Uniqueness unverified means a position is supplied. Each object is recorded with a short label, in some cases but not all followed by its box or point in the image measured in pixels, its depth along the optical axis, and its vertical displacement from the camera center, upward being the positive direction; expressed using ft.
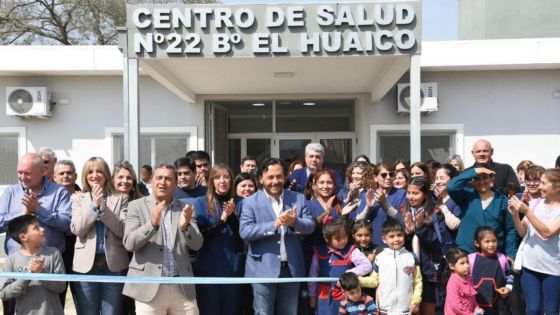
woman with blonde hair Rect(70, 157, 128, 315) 13.37 -2.23
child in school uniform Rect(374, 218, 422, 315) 13.62 -3.08
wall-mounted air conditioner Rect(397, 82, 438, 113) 32.60 +3.49
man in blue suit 13.77 -2.19
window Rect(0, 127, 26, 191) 34.24 +0.33
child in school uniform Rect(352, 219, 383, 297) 13.80 -2.40
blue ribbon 12.51 -2.95
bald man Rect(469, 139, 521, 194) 16.78 -0.42
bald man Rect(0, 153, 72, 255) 13.61 -1.21
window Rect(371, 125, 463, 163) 33.86 +0.83
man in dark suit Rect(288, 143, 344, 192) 18.31 -0.37
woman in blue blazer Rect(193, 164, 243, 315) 14.23 -2.38
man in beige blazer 12.94 -2.24
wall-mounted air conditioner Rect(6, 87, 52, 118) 33.19 +3.39
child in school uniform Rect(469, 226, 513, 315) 14.11 -3.13
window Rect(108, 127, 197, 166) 35.04 +0.76
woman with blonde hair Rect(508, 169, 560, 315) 13.92 -2.47
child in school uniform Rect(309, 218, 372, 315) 13.88 -2.85
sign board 21.47 +5.04
